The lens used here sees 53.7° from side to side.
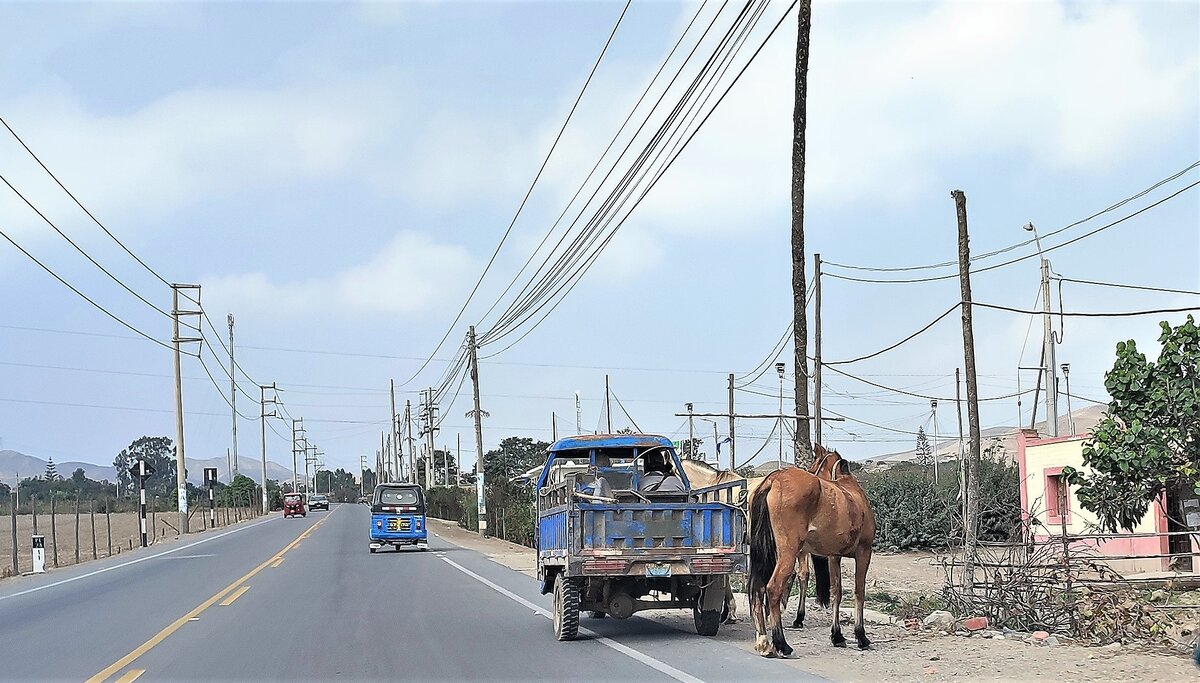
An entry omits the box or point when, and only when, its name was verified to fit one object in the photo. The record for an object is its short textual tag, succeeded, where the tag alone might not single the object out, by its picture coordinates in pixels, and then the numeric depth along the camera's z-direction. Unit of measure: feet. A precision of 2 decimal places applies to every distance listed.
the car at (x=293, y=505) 310.04
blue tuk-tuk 126.72
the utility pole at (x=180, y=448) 197.67
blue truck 45.65
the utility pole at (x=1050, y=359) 126.32
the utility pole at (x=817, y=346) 103.44
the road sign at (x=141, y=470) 161.27
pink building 85.35
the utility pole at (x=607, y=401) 211.41
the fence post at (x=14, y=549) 104.26
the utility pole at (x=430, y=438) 314.96
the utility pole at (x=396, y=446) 403.03
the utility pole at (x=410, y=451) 396.49
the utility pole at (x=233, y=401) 335.47
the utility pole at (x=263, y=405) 407.28
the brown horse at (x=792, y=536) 42.19
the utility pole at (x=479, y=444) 179.83
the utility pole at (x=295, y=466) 506.07
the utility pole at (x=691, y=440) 173.66
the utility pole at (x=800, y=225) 65.57
